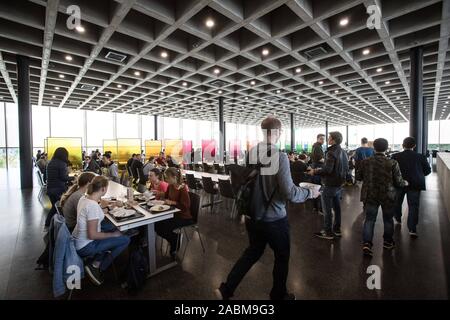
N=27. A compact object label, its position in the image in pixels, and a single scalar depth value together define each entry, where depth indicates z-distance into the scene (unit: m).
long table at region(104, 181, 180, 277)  2.25
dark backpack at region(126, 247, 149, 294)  2.14
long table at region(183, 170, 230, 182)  5.21
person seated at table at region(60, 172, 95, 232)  2.47
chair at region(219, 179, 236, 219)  4.39
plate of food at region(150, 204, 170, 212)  2.57
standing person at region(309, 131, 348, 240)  3.08
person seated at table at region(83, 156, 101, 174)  6.87
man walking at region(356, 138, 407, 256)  2.64
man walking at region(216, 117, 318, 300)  1.62
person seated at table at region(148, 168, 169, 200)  3.60
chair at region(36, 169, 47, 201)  5.77
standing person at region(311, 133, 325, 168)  4.76
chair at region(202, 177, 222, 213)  4.88
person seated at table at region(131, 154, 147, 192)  6.20
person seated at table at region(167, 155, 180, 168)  7.90
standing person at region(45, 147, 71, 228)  3.84
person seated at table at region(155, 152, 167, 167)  8.45
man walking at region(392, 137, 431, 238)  3.12
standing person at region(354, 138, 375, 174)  5.48
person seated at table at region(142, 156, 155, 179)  6.18
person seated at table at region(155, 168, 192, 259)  2.82
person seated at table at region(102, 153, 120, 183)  6.77
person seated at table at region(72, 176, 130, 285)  2.12
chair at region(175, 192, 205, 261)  3.00
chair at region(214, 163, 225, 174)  7.95
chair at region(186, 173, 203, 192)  5.50
